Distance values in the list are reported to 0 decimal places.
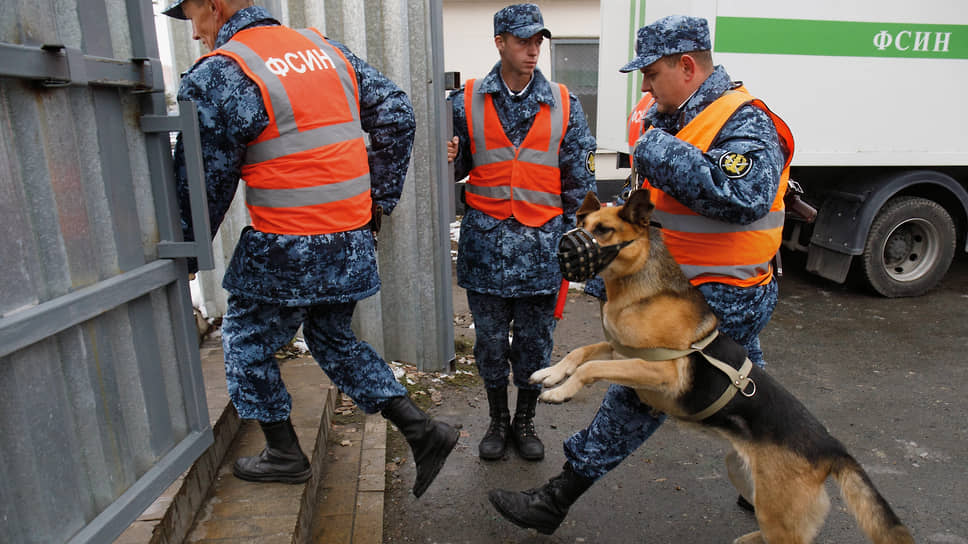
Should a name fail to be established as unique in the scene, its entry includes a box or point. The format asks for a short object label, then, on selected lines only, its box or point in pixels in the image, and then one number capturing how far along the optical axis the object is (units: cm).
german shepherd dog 212
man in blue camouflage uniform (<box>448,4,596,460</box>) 309
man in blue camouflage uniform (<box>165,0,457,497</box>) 203
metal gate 130
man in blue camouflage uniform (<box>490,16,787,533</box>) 206
